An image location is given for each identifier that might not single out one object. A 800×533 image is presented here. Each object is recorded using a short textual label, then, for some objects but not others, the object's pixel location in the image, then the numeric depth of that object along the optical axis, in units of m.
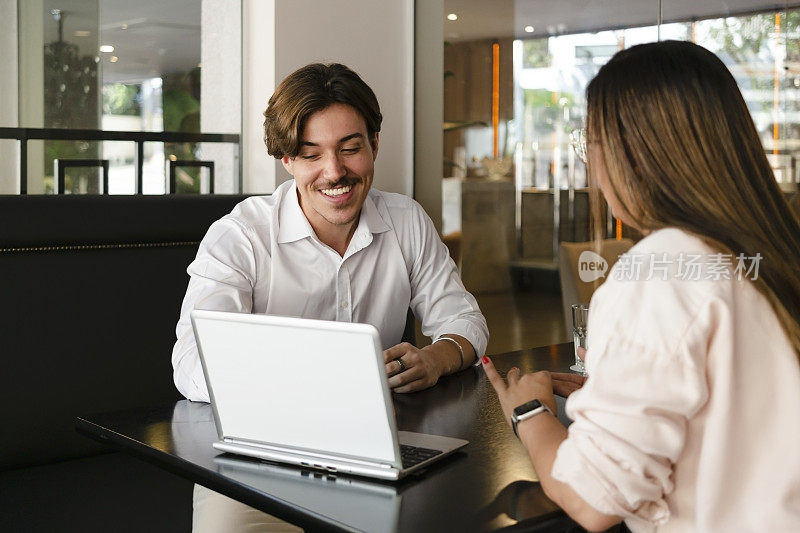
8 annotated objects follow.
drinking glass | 1.92
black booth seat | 2.15
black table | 1.10
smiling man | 2.07
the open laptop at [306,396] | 1.21
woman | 0.97
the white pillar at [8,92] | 2.63
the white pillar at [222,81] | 3.16
